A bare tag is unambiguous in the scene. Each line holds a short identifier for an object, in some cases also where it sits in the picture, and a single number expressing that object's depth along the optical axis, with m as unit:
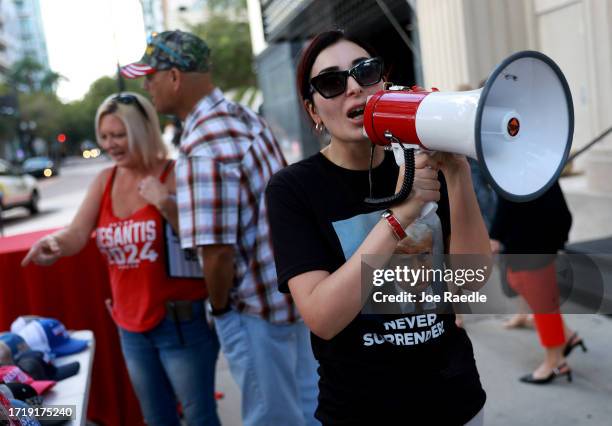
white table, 2.13
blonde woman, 2.75
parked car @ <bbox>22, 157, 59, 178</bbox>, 31.46
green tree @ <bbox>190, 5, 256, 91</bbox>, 30.02
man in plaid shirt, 2.31
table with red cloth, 3.64
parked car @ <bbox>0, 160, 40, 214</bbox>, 16.97
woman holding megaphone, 1.44
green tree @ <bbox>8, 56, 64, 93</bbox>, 77.62
